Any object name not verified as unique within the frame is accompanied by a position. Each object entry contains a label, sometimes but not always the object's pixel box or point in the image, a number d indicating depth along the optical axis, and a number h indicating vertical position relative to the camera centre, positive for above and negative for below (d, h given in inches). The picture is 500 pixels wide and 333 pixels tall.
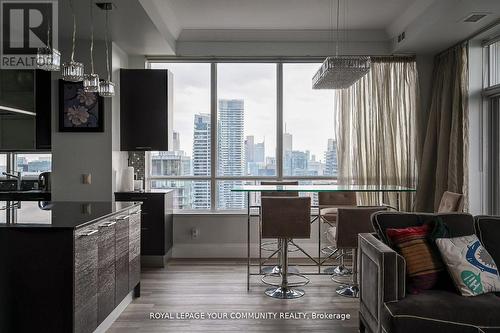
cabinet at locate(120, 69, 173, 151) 201.9 +29.5
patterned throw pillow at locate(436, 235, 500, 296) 101.5 -25.6
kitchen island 94.4 -25.0
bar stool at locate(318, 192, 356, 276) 186.2 -17.7
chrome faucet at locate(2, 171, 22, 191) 210.3 -4.3
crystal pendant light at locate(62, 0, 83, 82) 104.2 +25.4
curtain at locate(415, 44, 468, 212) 185.6 +15.6
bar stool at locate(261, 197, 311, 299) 152.4 -18.9
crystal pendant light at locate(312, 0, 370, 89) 146.6 +36.2
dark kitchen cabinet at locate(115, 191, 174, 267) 197.3 -28.0
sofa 94.6 -33.2
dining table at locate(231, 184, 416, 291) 159.2 -8.7
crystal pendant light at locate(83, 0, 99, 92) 113.8 +24.4
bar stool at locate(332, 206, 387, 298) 148.0 -21.3
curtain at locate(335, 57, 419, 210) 214.4 +20.6
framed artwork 185.9 +27.6
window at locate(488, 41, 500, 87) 176.9 +46.4
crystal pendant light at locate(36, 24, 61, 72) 94.4 +26.1
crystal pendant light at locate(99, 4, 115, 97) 124.1 +25.0
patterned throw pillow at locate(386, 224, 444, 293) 104.4 -24.5
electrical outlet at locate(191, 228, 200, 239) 219.3 -35.6
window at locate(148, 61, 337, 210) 227.8 +21.8
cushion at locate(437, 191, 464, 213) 146.2 -13.4
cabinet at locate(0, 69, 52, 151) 194.7 +28.6
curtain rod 163.2 +58.9
